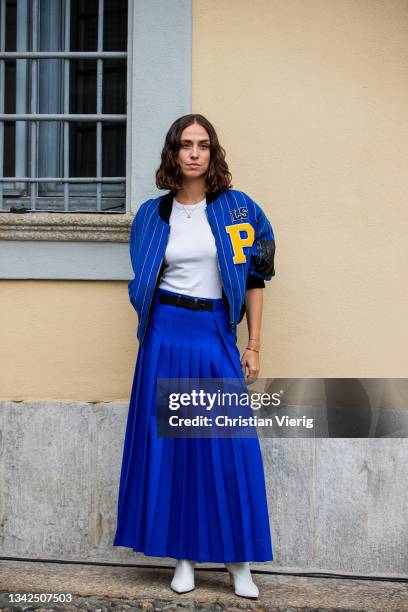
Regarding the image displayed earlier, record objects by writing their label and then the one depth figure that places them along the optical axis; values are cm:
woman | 399
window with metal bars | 485
